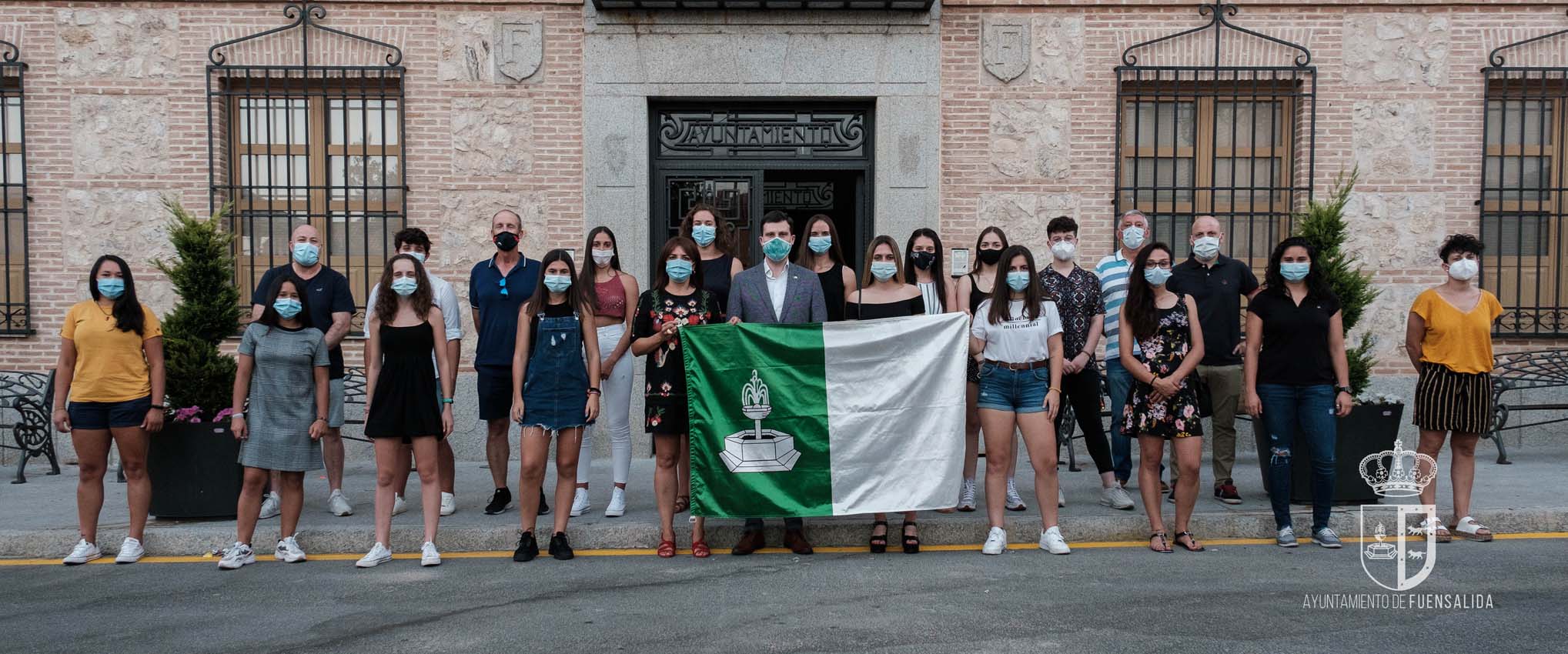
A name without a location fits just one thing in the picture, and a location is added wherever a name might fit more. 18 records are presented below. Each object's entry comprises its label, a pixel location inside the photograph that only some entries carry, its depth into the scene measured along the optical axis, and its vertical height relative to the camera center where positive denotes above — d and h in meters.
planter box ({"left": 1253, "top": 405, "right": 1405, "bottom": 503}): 7.17 -0.96
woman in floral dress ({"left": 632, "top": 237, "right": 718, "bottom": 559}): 6.46 -0.35
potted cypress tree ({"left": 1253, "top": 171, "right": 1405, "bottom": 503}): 7.14 -0.89
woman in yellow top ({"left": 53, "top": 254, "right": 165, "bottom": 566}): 6.33 -0.56
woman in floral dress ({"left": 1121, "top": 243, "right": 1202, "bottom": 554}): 6.33 -0.41
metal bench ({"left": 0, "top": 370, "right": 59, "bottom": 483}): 9.19 -1.09
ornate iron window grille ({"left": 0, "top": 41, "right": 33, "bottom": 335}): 10.41 +0.89
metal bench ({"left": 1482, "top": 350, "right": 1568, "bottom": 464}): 9.50 -0.70
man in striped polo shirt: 7.62 +0.01
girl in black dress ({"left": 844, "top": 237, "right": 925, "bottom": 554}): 6.70 +0.03
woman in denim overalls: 6.34 -0.48
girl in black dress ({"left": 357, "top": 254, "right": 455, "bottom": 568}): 6.25 -0.54
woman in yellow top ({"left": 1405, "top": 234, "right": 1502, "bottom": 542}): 6.61 -0.36
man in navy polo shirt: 7.28 -0.19
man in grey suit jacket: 6.59 +0.01
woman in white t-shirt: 6.37 -0.48
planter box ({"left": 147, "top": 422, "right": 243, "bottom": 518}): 6.99 -1.16
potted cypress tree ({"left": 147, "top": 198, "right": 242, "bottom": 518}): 7.01 -0.63
